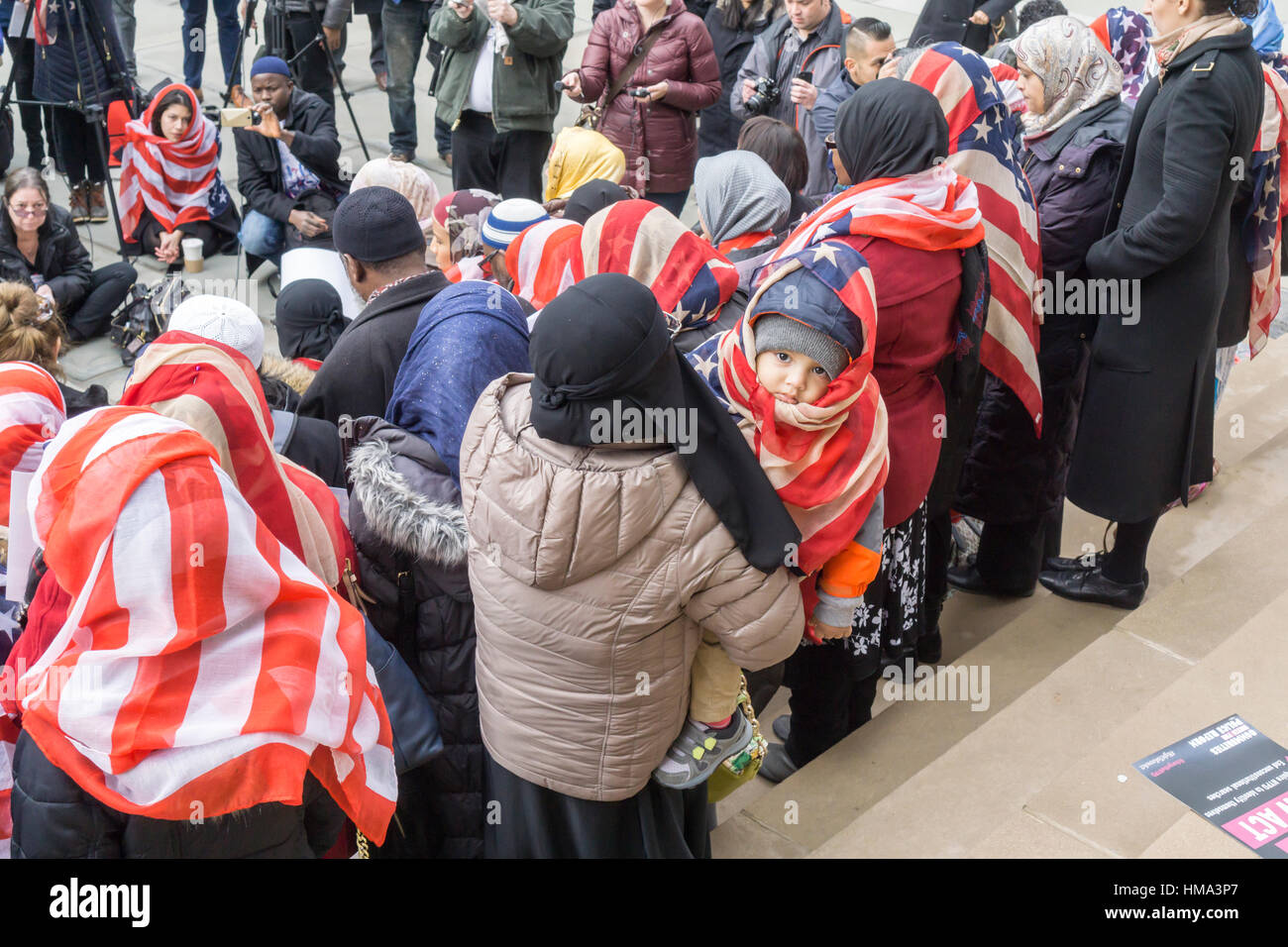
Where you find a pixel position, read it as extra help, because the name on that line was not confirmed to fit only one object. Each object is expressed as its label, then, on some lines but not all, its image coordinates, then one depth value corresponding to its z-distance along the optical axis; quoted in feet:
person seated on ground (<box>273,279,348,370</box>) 13.12
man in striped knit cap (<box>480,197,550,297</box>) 12.67
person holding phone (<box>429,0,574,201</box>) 20.26
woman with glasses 18.89
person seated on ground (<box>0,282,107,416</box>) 11.07
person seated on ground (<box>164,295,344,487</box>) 9.77
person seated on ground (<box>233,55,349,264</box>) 19.84
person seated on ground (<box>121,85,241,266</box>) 21.56
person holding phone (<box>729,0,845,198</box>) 17.74
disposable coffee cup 21.86
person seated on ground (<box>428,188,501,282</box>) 13.78
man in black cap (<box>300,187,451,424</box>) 10.93
